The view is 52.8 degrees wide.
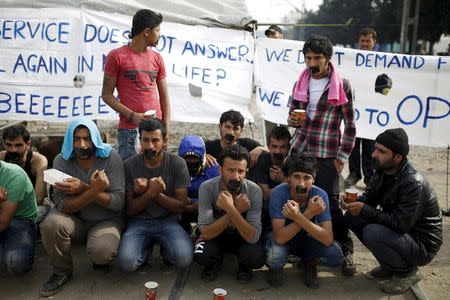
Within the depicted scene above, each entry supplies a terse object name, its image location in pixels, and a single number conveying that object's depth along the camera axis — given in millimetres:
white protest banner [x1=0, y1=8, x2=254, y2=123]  5480
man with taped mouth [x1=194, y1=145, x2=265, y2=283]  3412
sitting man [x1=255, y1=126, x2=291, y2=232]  3973
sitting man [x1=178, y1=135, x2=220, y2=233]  4098
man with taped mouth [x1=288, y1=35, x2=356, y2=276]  3703
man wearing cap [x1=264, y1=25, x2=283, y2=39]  6643
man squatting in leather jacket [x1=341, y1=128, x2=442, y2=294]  3332
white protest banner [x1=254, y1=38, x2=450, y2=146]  5391
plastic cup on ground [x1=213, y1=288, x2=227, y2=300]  2735
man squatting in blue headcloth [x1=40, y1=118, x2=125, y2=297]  3375
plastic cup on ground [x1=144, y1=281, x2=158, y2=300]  2851
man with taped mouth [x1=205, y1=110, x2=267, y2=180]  4098
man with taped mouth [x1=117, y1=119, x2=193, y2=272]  3525
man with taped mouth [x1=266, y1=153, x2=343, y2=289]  3352
